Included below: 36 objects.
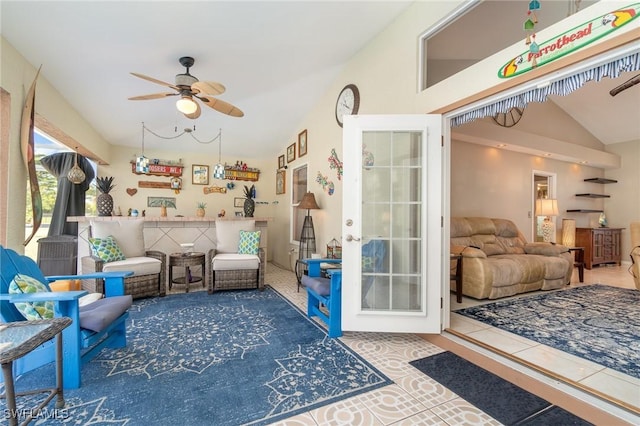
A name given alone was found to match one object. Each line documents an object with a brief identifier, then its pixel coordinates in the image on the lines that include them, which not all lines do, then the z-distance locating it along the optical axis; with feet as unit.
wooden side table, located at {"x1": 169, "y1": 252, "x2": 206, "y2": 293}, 13.75
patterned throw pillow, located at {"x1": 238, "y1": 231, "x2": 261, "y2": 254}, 15.29
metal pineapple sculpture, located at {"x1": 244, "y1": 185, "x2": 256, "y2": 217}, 17.83
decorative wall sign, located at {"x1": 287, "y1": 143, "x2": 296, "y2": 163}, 19.87
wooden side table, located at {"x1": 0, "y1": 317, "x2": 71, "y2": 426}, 4.19
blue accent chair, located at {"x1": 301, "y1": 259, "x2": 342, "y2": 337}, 9.11
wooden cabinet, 20.54
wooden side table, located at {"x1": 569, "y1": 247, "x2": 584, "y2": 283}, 16.07
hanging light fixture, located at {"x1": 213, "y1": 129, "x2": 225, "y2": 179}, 18.44
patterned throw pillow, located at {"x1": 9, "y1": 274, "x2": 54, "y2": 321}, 6.15
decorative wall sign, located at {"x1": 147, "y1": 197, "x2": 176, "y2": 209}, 21.18
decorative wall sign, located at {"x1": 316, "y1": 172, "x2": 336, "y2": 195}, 14.80
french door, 8.60
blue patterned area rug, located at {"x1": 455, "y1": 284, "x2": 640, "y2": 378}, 7.79
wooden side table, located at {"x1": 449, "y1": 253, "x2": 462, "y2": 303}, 12.27
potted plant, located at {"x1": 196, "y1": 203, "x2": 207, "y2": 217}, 17.67
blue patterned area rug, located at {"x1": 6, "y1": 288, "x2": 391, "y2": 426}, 5.52
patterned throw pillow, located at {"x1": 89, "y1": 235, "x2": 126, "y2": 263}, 12.21
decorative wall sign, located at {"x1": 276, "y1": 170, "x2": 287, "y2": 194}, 21.77
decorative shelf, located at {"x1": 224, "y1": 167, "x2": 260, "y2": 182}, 23.00
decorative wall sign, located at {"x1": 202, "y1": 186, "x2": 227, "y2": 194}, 22.63
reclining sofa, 12.38
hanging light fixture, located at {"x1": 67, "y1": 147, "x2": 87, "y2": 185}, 14.69
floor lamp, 16.61
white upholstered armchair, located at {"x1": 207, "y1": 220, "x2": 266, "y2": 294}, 13.79
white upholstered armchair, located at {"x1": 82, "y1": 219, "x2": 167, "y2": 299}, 11.86
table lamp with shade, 18.04
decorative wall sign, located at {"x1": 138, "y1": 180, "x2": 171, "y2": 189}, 20.89
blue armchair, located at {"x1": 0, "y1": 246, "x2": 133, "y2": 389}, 5.86
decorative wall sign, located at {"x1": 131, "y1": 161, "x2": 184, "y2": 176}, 20.81
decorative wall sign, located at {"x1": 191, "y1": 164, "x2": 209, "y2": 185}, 22.27
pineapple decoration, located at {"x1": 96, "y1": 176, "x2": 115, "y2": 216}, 14.43
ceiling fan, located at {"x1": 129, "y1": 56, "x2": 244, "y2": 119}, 9.80
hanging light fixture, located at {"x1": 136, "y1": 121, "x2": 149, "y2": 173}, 16.48
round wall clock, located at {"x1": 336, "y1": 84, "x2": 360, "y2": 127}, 12.95
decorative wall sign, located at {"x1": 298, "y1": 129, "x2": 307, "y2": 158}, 18.01
